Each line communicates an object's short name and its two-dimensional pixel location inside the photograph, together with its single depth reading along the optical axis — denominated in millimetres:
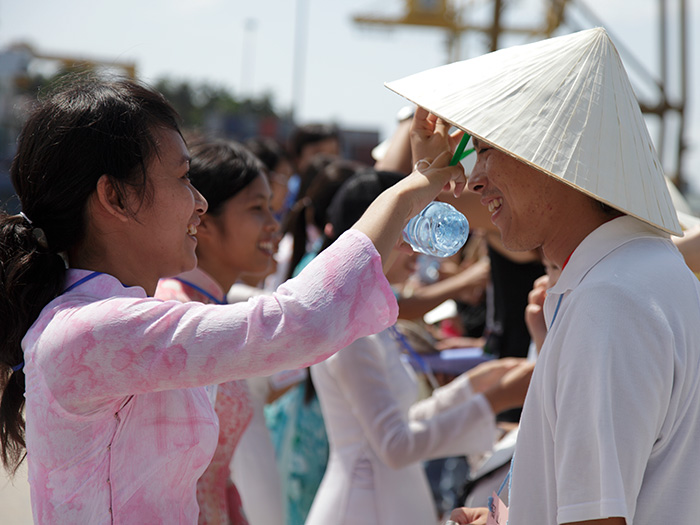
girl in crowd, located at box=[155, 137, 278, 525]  2389
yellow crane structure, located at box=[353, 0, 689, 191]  12297
